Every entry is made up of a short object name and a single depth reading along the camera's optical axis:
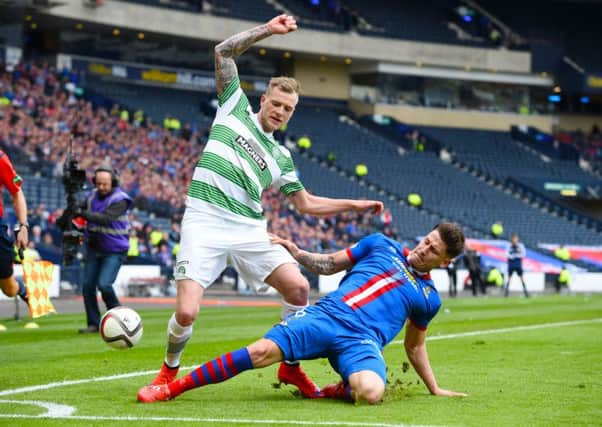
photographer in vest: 29.14
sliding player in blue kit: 16.52
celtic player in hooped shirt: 17.08
